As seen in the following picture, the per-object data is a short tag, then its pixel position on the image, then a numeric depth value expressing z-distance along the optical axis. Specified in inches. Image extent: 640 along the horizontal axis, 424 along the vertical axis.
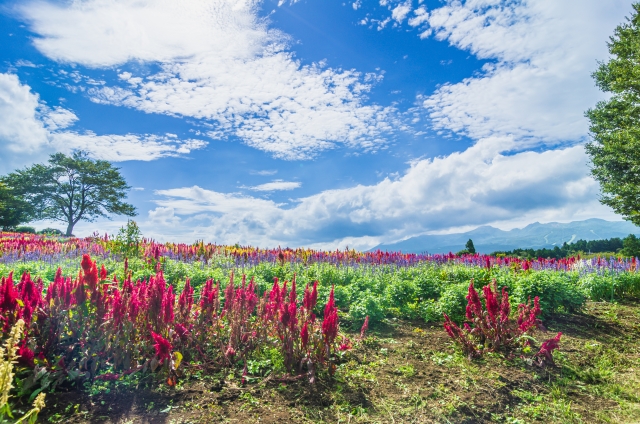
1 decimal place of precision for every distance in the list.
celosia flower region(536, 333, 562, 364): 191.8
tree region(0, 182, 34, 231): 1515.7
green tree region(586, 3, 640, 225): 757.3
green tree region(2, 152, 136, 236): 1670.8
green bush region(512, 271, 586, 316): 287.9
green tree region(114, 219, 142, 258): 484.7
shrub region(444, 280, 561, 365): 193.6
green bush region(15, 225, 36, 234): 1488.8
